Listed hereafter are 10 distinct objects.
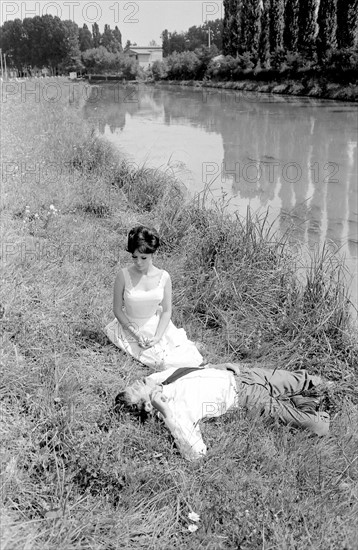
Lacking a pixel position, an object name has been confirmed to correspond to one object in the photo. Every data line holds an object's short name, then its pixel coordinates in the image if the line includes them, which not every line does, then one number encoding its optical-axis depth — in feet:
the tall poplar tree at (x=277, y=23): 130.52
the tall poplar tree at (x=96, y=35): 292.02
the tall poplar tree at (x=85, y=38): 277.89
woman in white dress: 10.54
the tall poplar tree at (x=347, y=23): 101.91
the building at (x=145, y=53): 267.18
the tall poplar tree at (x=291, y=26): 124.00
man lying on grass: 8.21
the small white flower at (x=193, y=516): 6.73
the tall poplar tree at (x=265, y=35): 136.36
